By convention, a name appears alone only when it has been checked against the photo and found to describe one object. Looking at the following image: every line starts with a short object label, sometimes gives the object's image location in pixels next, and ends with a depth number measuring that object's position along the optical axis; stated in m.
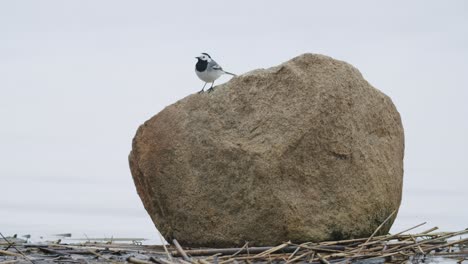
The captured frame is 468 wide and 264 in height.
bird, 25.05
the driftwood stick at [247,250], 18.92
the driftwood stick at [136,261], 16.45
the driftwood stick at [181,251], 16.33
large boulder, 20.39
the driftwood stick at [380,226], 19.50
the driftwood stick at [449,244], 19.69
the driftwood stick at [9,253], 18.42
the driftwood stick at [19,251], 18.05
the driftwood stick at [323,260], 17.92
